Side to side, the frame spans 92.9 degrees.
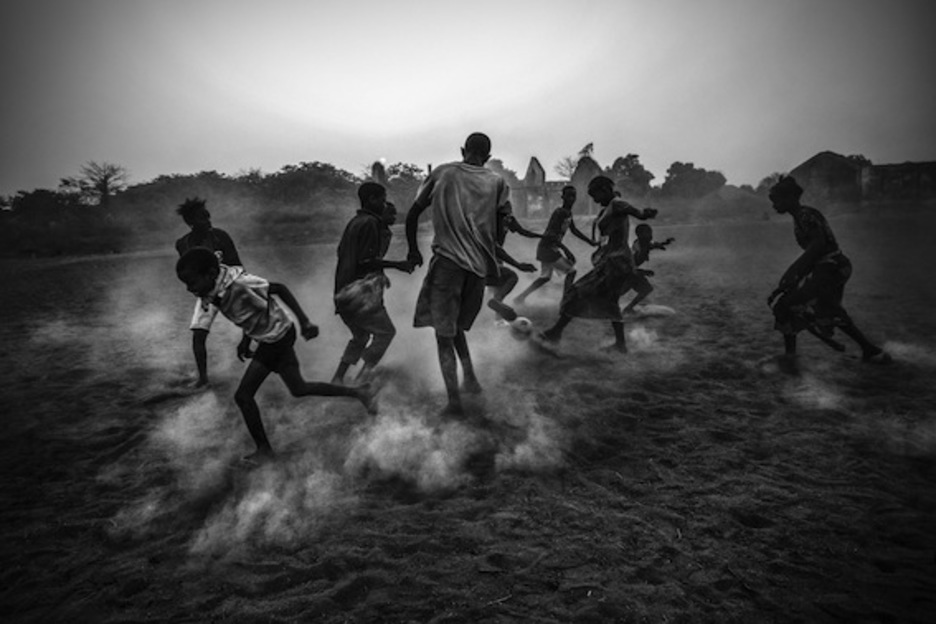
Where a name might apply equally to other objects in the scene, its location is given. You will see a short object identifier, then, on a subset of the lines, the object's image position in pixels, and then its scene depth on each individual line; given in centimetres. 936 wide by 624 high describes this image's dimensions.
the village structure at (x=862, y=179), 3619
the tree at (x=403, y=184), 4070
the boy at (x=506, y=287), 611
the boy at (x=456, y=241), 365
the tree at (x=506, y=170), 4293
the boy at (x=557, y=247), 712
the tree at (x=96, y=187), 4134
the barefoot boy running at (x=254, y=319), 284
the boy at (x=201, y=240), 453
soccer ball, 610
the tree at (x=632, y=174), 5681
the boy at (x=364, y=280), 420
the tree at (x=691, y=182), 6244
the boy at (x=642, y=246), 735
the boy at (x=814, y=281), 443
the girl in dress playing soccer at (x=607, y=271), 530
